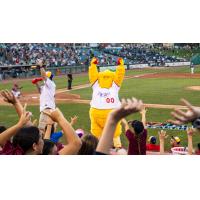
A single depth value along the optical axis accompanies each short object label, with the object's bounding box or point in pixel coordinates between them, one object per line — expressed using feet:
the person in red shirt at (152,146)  23.73
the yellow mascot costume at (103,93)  25.22
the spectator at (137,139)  14.66
